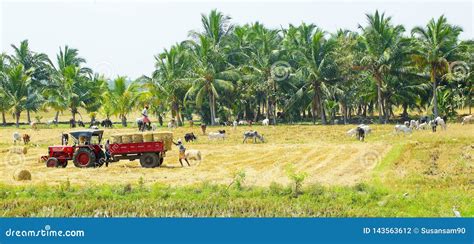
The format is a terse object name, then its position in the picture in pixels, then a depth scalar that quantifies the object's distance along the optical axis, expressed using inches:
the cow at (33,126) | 1594.4
